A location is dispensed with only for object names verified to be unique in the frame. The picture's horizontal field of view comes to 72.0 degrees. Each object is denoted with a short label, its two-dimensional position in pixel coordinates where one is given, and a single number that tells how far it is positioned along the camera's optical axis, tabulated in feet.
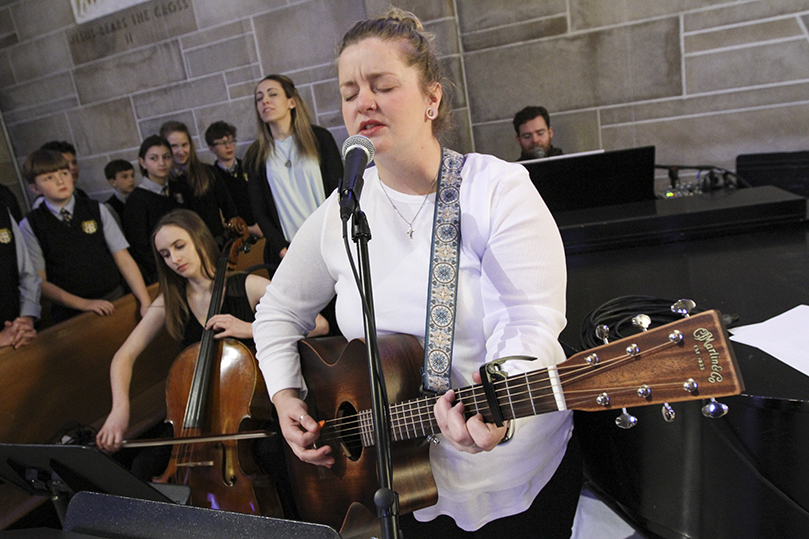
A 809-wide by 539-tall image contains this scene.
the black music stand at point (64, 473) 3.98
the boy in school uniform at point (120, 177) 13.15
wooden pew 7.39
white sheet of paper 3.65
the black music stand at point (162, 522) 2.48
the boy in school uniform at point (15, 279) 8.51
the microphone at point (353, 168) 2.71
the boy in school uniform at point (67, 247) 9.52
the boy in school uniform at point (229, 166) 12.38
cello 5.81
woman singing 3.36
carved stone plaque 12.31
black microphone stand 2.66
